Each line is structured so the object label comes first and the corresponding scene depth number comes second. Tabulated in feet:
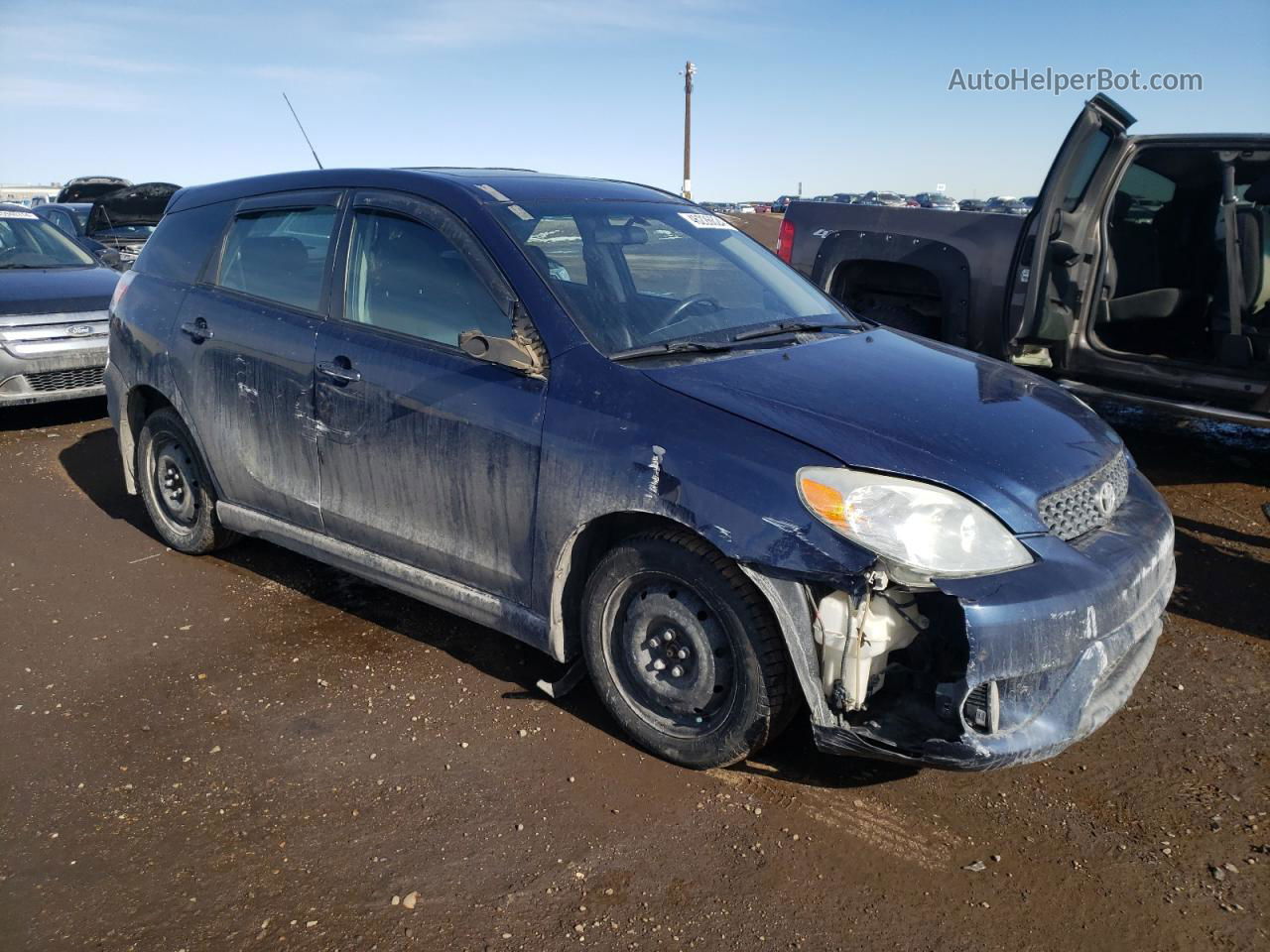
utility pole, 126.82
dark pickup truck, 18.76
